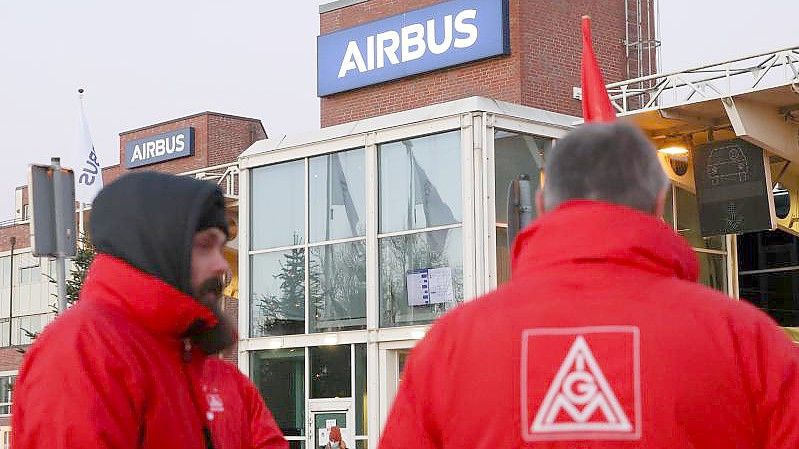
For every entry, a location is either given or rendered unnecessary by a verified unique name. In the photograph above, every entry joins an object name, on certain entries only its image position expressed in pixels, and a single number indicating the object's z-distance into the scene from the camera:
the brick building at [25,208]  44.53
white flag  38.53
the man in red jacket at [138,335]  3.32
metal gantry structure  20.66
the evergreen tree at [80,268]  36.28
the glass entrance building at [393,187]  23.08
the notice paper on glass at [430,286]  23.00
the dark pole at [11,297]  54.91
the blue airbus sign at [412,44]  27.14
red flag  13.64
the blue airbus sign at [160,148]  44.84
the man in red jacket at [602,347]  2.75
